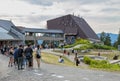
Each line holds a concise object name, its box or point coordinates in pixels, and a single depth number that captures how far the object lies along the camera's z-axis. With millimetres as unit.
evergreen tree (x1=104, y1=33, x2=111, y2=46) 41084
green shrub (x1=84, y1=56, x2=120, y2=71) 10207
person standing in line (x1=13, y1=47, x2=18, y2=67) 7269
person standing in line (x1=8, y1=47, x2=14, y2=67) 8215
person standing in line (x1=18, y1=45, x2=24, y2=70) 7186
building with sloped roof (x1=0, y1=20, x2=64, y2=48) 21149
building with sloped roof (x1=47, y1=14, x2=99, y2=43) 33892
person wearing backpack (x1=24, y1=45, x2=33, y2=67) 7349
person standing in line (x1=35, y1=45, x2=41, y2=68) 7509
